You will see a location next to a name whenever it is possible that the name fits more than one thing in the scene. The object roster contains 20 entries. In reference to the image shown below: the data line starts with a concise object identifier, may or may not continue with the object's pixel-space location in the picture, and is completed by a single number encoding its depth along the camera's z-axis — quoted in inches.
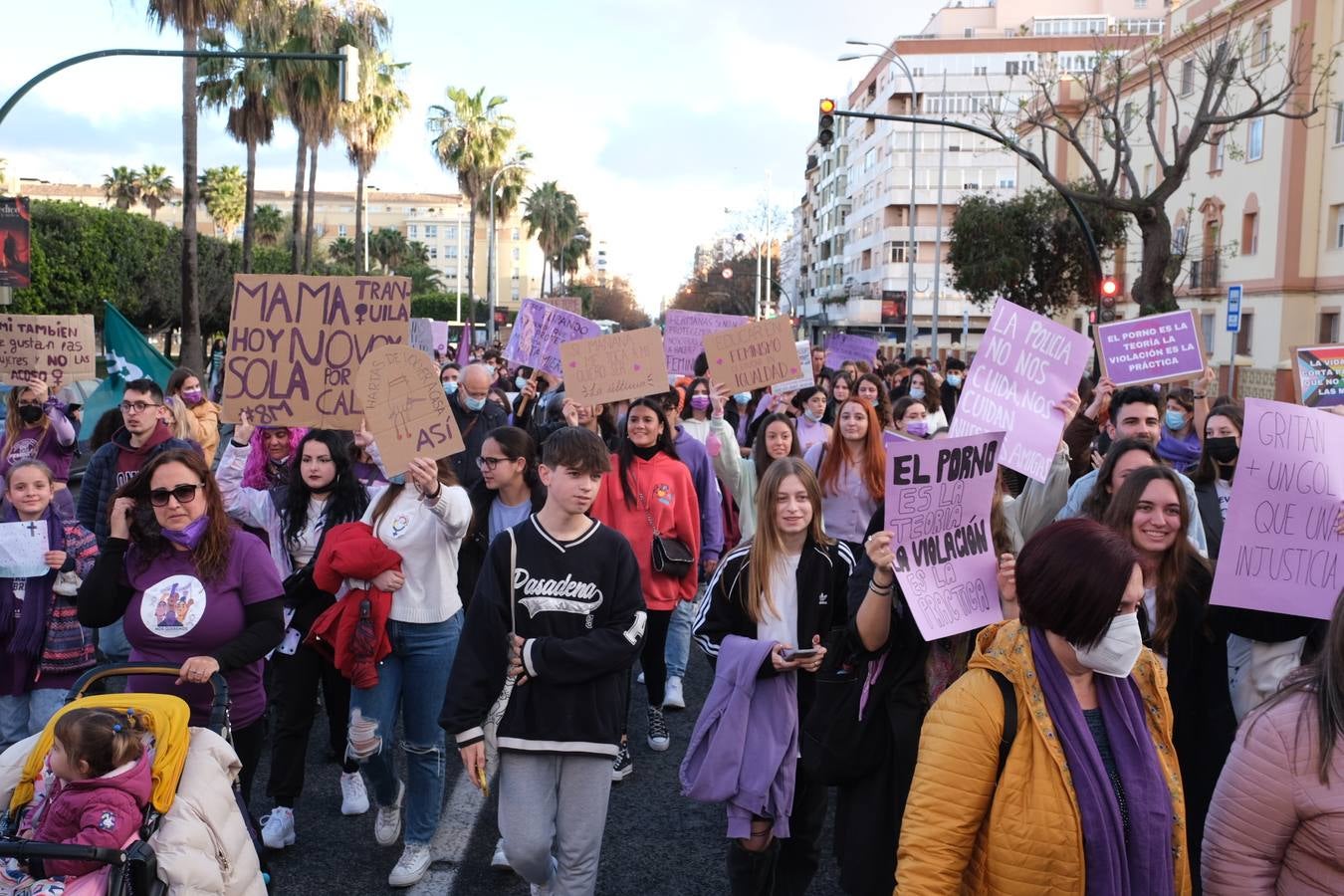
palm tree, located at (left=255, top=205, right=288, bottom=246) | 3026.6
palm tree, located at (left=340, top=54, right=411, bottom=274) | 1520.7
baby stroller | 116.6
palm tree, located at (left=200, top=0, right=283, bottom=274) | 1273.4
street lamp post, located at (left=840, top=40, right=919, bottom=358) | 1483.0
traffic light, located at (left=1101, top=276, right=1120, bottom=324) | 769.6
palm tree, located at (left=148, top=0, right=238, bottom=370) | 905.5
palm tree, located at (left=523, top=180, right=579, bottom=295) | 3191.4
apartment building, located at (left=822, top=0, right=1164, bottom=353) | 2628.0
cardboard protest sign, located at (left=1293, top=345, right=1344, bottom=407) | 304.5
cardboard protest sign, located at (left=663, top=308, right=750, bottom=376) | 509.0
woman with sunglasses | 159.2
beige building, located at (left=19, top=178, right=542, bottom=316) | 5177.2
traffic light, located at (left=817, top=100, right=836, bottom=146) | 651.5
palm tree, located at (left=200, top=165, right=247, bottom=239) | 2935.5
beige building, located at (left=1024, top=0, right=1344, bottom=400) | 1268.5
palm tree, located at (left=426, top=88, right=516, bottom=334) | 2079.2
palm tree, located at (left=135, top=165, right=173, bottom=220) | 2977.4
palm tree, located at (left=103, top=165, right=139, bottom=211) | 2974.9
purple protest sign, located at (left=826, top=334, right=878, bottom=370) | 656.4
